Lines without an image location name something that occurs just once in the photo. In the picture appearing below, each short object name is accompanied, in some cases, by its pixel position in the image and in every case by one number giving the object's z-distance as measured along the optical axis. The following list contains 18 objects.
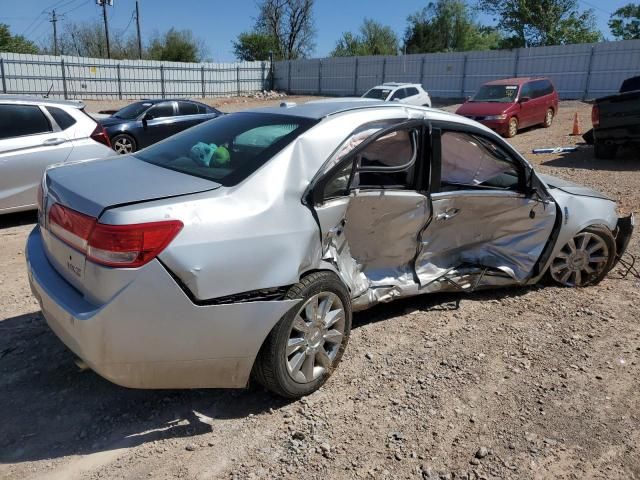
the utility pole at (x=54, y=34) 60.24
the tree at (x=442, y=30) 55.06
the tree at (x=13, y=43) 49.50
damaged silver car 2.50
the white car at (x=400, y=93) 19.92
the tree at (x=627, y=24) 47.78
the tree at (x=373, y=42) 63.38
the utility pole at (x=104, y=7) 48.97
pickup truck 10.37
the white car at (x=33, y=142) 6.34
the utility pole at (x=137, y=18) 48.78
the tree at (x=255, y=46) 57.31
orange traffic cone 15.70
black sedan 12.80
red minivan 15.55
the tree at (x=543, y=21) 42.56
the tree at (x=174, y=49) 53.78
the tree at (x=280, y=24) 59.06
